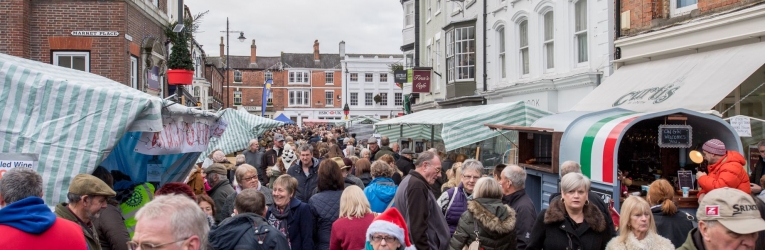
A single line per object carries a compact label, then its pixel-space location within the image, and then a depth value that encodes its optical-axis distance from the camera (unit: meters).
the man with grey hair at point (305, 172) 9.20
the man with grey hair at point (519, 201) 6.25
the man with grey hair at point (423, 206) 6.09
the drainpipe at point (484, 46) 20.47
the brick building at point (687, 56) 10.03
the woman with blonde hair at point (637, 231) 5.18
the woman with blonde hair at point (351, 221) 5.89
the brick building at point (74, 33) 14.82
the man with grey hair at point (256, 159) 14.30
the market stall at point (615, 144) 8.77
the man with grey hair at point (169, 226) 3.08
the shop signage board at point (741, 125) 9.44
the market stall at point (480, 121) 12.56
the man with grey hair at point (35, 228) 3.77
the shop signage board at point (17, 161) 5.77
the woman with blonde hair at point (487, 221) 6.00
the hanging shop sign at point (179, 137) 6.86
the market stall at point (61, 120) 6.00
